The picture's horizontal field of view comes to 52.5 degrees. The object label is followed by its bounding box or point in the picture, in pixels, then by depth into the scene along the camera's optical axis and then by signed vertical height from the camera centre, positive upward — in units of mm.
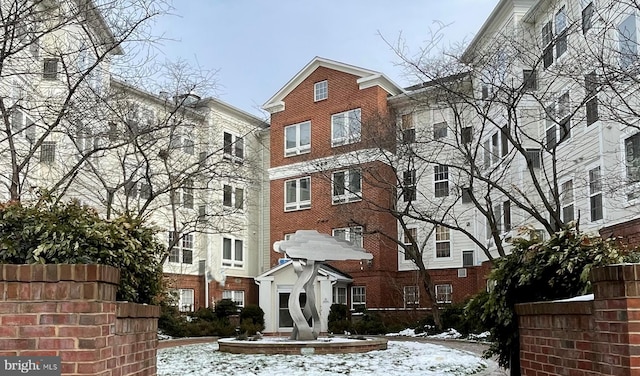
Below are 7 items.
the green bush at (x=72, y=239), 4672 +286
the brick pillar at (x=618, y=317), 3916 -270
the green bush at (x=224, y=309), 28062 -1420
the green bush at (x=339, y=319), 25875 -1838
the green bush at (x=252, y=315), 27389 -1721
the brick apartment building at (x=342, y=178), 27531 +4367
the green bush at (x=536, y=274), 5629 -3
